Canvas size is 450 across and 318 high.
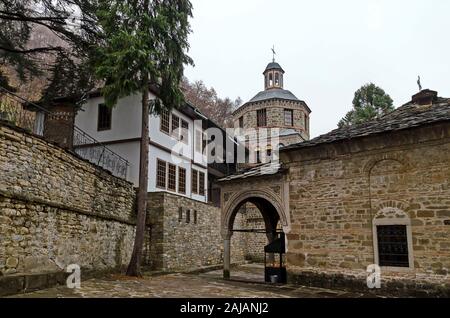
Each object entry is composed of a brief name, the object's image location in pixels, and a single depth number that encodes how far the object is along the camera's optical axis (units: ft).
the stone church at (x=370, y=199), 29.94
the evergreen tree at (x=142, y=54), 39.99
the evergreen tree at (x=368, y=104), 94.12
